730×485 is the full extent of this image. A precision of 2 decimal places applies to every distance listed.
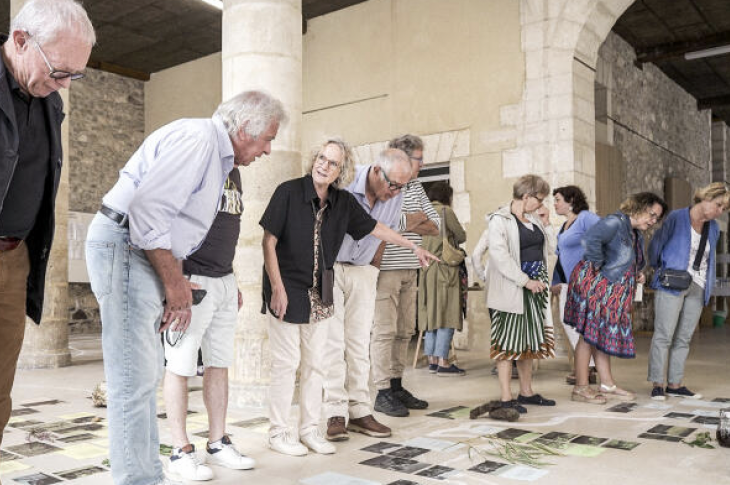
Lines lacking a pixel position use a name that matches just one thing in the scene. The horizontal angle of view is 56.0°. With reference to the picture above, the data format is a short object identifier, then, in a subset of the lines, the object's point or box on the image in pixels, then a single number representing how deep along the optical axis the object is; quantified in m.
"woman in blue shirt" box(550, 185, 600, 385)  4.94
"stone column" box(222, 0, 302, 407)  4.21
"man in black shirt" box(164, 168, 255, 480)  2.73
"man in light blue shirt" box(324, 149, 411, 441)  3.35
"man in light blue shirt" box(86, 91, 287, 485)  1.99
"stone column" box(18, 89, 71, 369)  6.17
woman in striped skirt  3.96
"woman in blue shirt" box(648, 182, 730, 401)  4.54
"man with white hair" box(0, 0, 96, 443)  1.62
